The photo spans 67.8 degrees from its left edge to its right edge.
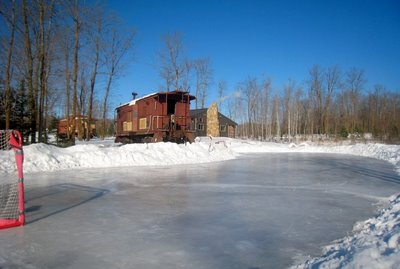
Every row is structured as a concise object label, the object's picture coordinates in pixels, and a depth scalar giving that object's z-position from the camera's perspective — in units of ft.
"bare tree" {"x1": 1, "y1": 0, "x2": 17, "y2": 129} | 56.80
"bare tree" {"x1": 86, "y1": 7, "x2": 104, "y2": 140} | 110.60
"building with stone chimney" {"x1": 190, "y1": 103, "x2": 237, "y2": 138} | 170.30
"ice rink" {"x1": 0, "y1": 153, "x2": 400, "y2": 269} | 12.56
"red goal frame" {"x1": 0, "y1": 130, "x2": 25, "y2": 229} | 16.66
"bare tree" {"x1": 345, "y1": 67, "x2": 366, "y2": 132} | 227.12
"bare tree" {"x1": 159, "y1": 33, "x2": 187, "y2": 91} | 155.63
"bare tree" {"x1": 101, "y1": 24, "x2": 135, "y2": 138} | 120.69
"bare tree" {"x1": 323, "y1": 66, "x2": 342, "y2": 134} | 209.75
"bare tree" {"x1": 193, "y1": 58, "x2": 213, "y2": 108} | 194.90
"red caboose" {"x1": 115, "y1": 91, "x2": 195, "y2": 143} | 74.13
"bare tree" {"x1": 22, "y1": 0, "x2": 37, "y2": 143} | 60.75
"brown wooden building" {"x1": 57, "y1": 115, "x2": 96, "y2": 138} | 191.06
